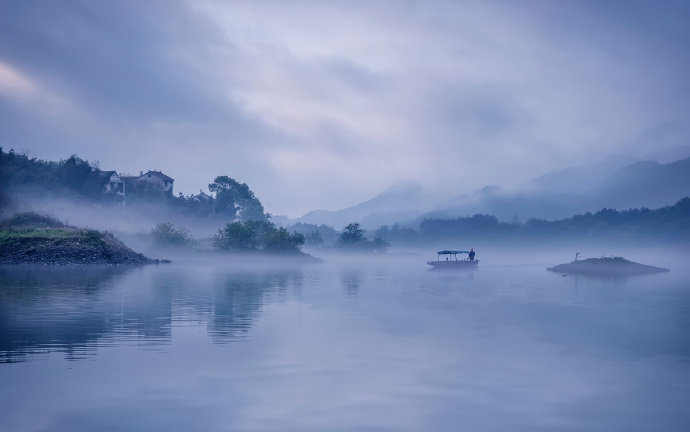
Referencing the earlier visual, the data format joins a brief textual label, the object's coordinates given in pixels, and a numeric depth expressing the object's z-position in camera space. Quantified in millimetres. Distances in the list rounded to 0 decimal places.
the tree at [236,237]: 136625
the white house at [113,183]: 164250
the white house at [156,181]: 177625
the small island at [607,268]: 104500
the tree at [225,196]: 194125
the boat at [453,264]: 104688
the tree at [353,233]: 195875
